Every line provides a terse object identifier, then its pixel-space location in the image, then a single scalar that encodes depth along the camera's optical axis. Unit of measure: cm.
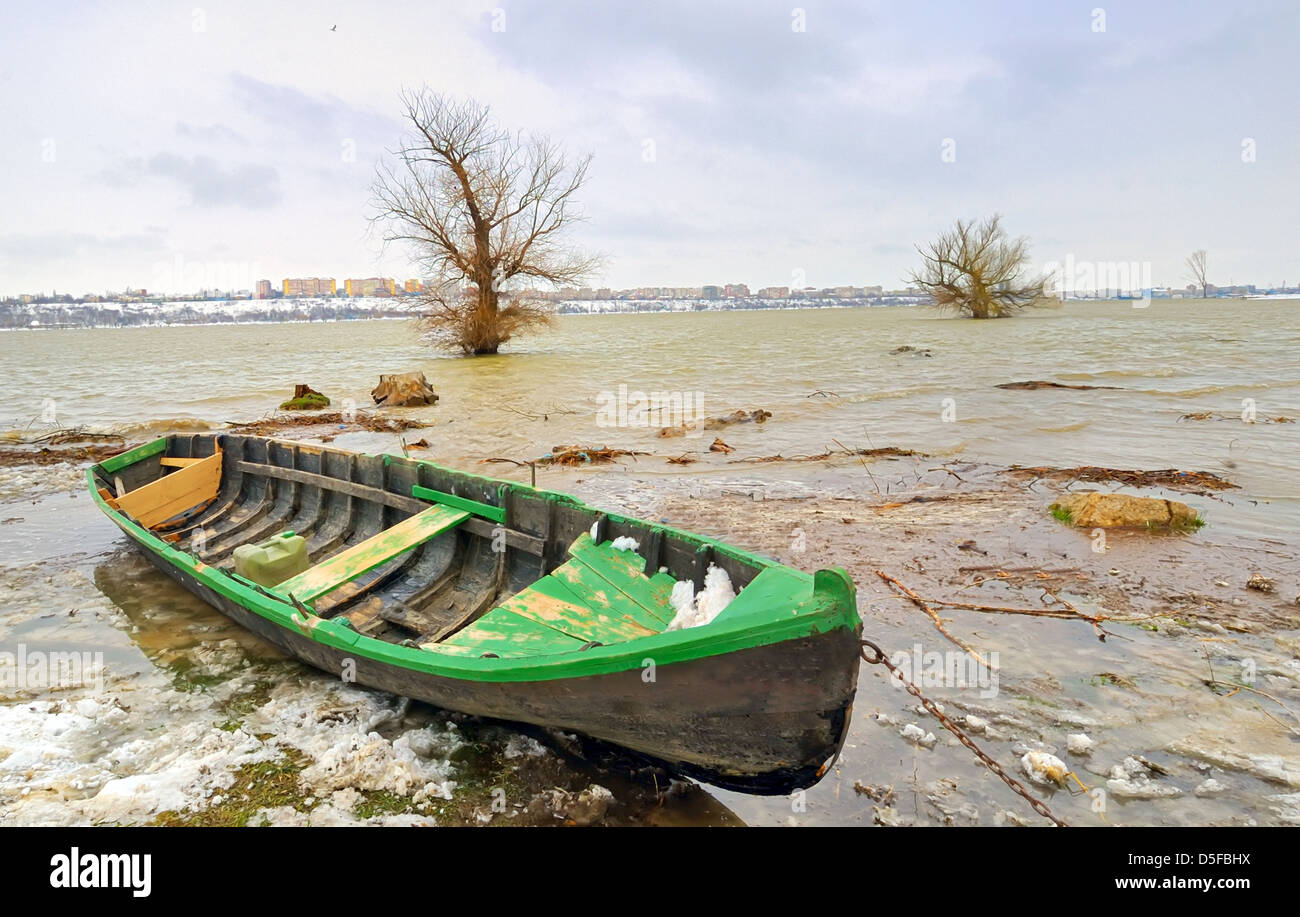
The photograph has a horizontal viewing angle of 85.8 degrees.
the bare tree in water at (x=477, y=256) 3041
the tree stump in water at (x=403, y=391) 1873
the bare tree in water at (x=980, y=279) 5584
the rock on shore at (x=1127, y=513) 709
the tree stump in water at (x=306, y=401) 1850
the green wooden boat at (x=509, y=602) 280
